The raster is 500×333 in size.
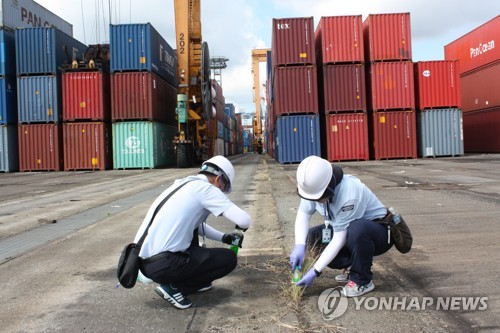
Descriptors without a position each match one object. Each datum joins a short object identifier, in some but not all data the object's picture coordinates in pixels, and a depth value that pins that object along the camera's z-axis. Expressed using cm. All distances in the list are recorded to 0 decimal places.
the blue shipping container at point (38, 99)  2516
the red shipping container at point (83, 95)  2506
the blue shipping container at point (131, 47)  2495
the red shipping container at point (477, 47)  2744
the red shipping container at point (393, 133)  2491
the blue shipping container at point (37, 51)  2516
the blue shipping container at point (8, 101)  2525
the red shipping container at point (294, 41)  2466
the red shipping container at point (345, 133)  2472
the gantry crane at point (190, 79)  2448
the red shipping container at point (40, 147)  2534
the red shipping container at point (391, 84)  2475
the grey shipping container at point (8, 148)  2545
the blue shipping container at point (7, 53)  2527
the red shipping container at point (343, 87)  2467
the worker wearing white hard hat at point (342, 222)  324
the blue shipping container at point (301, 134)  2458
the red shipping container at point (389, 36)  2453
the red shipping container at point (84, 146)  2523
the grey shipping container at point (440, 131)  2534
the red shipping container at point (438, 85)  2531
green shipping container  2548
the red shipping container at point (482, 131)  2850
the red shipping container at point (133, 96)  2506
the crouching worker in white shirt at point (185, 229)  321
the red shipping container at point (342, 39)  2453
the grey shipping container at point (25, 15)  2733
